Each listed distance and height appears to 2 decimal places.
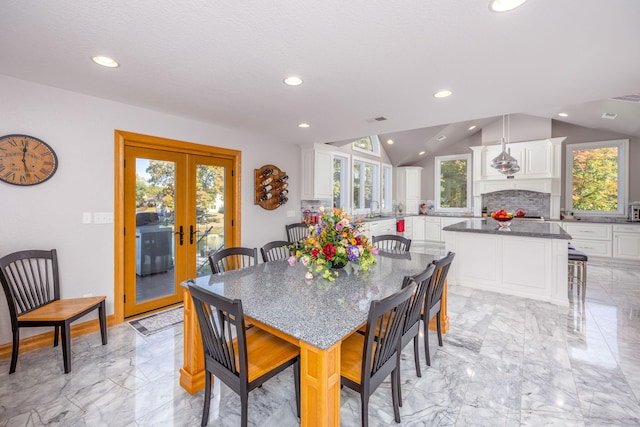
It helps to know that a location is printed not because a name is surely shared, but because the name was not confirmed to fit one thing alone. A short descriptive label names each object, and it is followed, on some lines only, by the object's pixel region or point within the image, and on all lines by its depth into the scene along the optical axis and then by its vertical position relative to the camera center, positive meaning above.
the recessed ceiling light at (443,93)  2.64 +1.10
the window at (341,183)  6.27 +0.60
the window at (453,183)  8.02 +0.79
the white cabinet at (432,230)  7.87 -0.55
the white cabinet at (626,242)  5.33 -0.61
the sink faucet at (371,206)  7.29 +0.11
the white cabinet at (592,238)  5.57 -0.57
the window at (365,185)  6.78 +0.62
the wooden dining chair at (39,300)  2.18 -0.76
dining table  1.22 -0.52
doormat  2.91 -1.20
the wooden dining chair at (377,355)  1.30 -0.80
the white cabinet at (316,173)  5.00 +0.66
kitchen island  3.54 -0.67
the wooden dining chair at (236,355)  1.34 -0.81
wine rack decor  4.38 +0.37
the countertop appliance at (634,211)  5.56 -0.03
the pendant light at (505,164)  4.39 +0.72
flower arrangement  2.14 -0.27
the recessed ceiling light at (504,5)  1.44 +1.05
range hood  6.17 +0.89
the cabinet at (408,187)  8.44 +0.68
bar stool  3.59 -0.68
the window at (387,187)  8.06 +0.66
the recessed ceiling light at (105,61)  2.04 +1.09
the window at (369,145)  6.70 +1.60
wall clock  2.38 +0.44
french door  3.18 -0.11
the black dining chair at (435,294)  2.16 -0.67
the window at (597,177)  5.98 +0.70
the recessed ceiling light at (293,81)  2.36 +1.09
